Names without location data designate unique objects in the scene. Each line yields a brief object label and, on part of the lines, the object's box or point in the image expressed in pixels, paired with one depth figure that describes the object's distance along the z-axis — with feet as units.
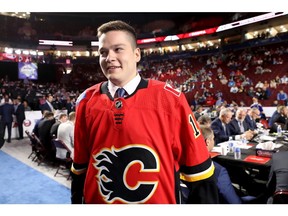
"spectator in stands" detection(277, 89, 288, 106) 35.40
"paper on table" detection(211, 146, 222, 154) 11.35
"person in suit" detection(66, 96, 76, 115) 35.88
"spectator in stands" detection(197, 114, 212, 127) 12.90
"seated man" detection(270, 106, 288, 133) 19.86
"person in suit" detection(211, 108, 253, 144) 14.80
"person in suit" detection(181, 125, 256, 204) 6.66
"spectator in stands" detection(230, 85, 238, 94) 45.89
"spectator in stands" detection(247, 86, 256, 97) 41.86
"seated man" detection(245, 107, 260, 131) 17.69
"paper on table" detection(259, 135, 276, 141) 13.91
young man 3.45
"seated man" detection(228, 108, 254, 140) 16.12
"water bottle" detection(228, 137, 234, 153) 11.53
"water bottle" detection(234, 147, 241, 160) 10.40
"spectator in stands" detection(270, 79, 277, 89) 40.60
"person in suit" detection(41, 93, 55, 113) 29.35
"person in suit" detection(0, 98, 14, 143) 26.13
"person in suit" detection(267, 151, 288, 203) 6.38
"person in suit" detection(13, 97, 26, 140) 27.27
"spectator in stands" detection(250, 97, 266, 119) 27.55
